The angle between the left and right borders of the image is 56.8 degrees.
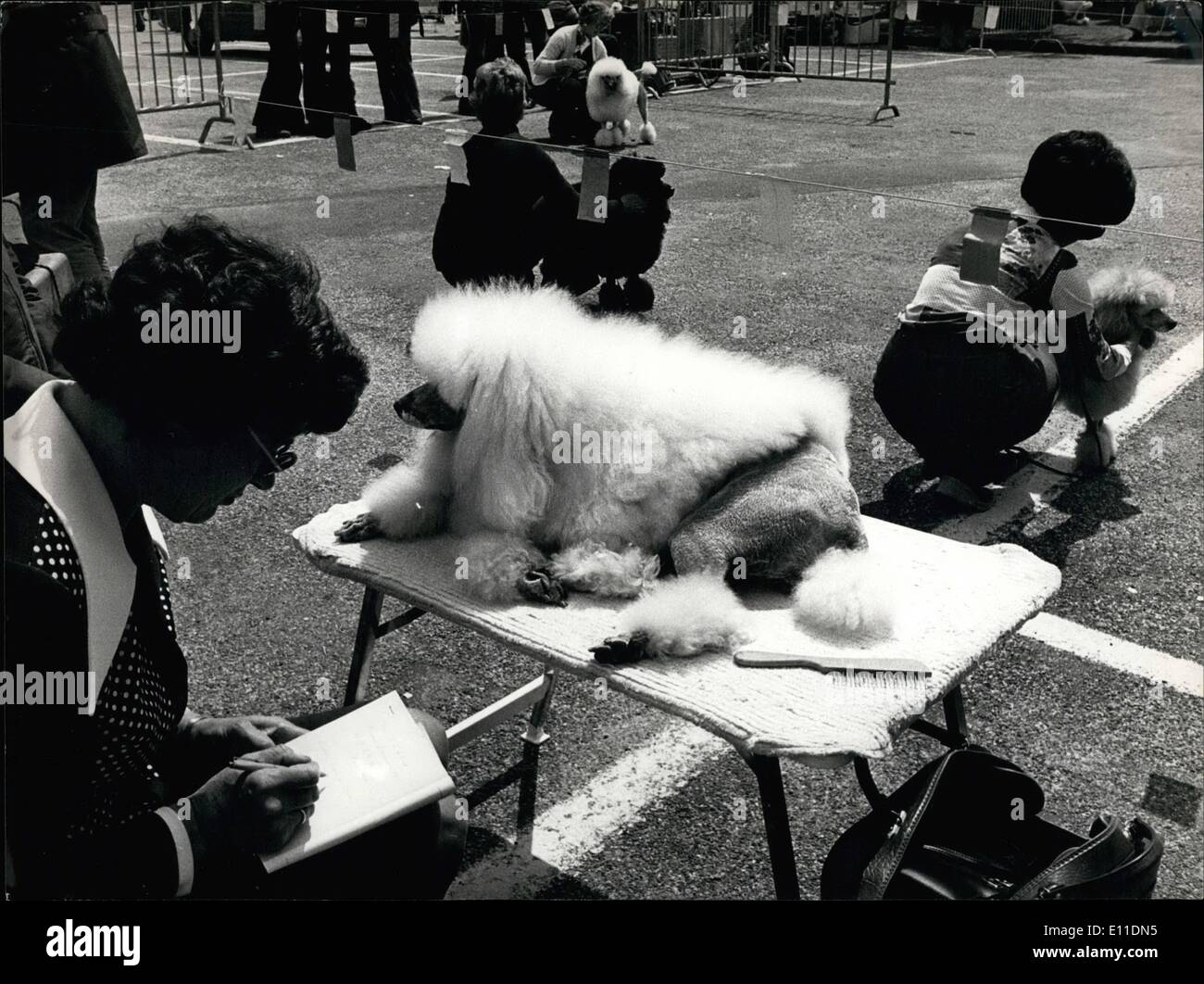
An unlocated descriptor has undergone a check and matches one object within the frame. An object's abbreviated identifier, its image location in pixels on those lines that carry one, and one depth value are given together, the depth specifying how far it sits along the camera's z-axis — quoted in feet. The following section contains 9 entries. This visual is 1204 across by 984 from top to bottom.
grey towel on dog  7.44
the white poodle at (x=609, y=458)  7.44
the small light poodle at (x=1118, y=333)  14.07
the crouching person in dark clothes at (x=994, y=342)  12.34
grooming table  5.92
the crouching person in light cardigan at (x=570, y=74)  21.48
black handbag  5.72
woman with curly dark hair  4.90
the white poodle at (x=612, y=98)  21.58
